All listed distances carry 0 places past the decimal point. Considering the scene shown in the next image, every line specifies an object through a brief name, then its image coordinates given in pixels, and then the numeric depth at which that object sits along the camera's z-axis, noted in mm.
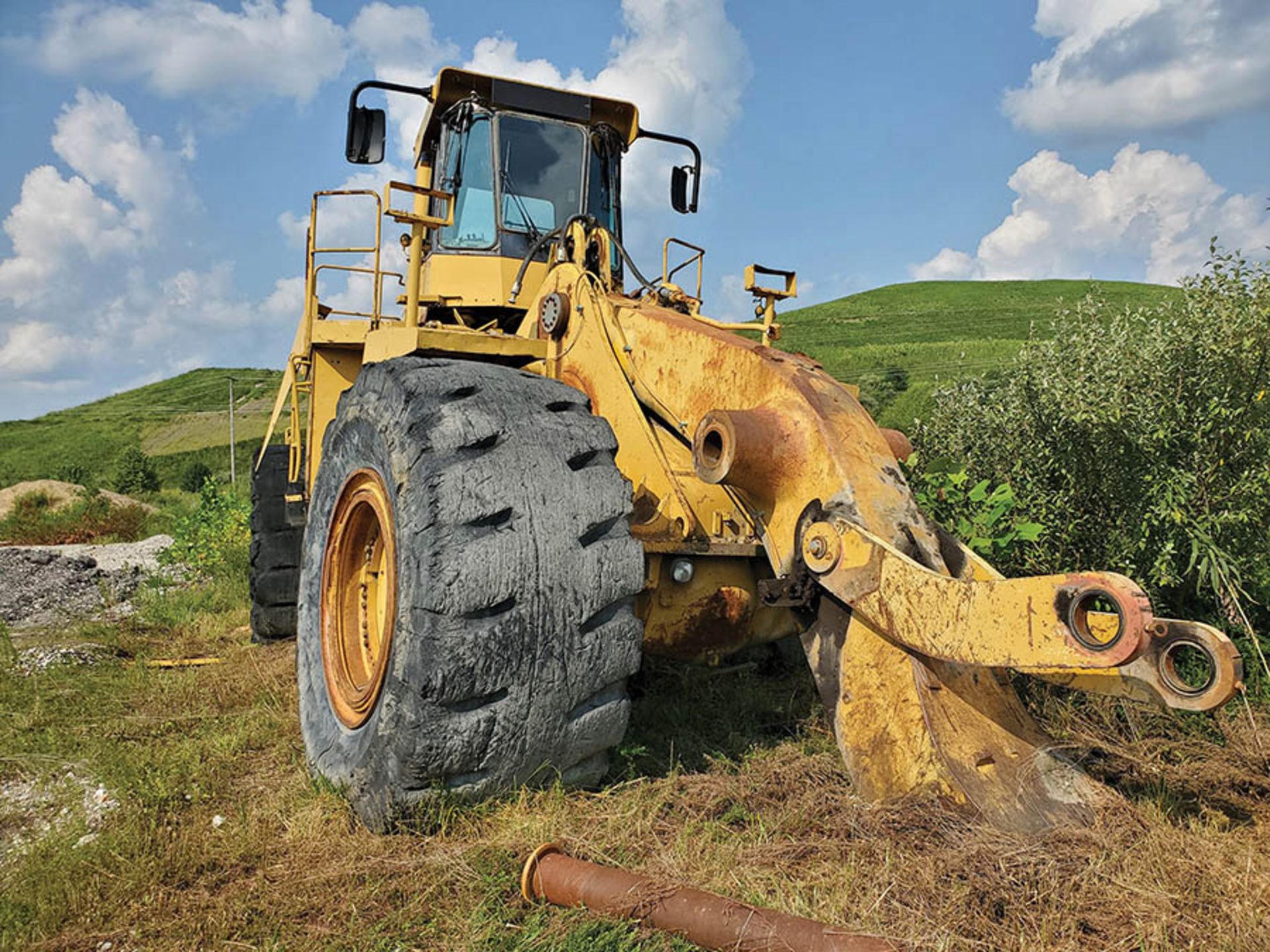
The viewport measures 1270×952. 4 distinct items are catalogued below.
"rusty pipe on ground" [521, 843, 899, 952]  2486
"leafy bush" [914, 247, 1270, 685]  5262
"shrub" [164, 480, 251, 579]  11469
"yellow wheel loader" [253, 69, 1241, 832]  3018
